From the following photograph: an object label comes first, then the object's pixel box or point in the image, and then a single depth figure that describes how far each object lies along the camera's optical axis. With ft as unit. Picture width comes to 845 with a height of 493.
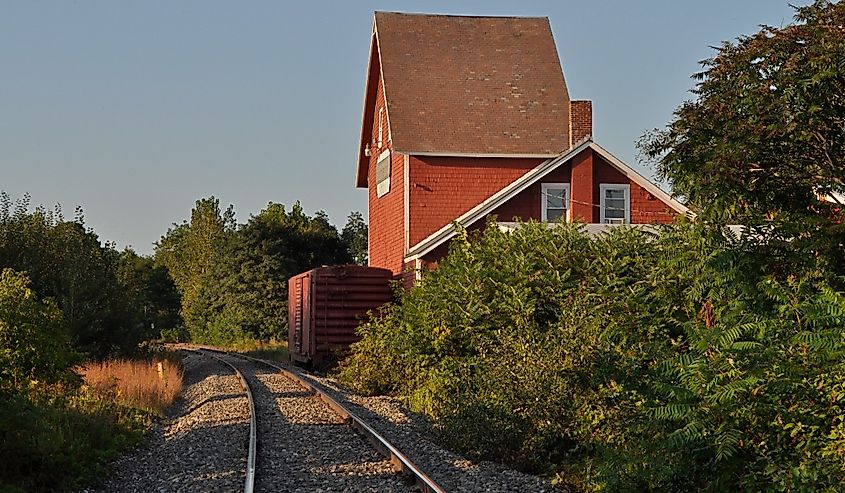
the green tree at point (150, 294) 105.19
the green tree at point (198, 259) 244.03
